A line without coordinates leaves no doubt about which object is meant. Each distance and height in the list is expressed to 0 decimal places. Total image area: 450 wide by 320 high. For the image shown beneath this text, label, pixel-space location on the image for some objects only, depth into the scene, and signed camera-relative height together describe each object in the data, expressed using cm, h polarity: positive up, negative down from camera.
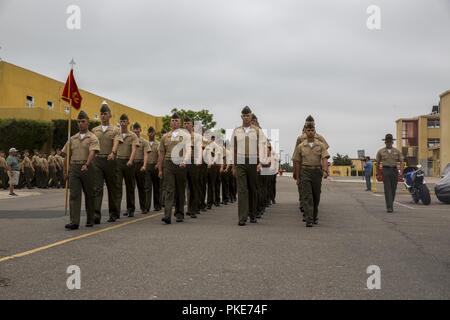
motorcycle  1902 -58
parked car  1919 -73
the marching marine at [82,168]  1022 -1
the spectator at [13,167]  2380 +2
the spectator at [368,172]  3101 -28
